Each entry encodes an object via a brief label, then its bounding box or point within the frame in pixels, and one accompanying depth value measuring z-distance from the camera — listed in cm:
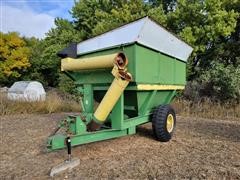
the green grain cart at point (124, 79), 291
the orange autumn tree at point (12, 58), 1695
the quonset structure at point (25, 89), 882
